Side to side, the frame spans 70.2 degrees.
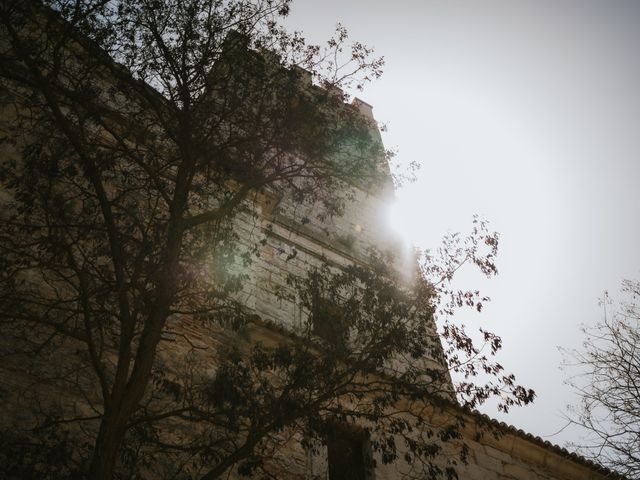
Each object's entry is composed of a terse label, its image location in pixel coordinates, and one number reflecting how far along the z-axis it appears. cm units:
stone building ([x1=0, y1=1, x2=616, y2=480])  485
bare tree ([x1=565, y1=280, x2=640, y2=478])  750
